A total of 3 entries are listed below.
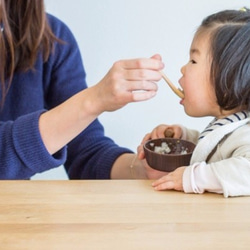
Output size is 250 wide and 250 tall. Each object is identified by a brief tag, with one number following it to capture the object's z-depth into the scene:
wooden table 1.02
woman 1.26
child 1.20
